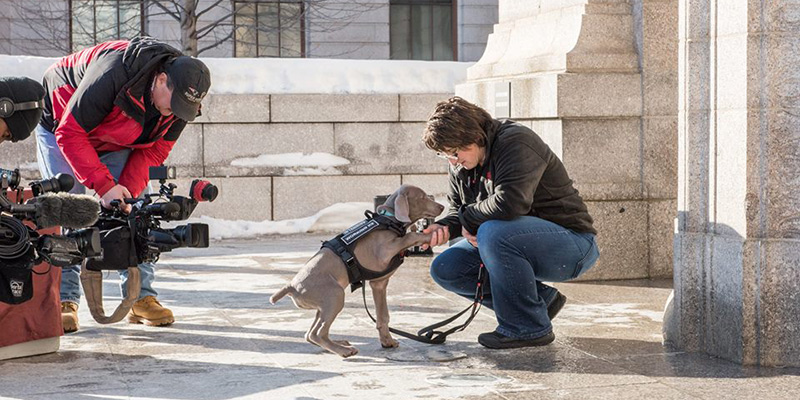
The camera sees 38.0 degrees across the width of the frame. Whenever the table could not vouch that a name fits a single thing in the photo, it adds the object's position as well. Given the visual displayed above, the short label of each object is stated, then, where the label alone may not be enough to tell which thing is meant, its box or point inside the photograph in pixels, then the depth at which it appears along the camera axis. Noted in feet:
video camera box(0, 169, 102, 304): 14.44
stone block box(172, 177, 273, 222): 40.04
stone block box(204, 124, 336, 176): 40.06
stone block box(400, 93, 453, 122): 41.73
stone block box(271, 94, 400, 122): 40.78
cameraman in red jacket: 19.19
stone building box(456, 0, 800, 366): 16.72
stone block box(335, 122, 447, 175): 41.37
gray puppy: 17.38
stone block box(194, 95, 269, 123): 39.88
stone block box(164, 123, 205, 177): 39.50
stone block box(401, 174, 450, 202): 41.86
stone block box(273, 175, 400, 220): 40.91
